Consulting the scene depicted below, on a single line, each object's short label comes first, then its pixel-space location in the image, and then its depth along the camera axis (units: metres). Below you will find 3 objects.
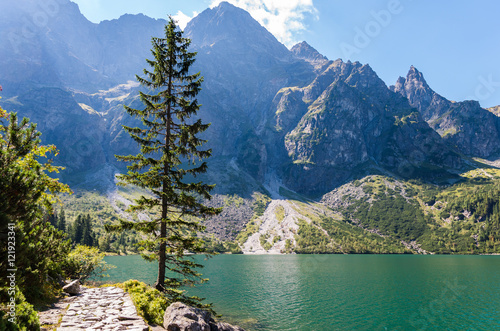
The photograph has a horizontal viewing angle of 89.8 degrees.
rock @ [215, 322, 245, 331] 18.59
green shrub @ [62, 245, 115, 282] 27.30
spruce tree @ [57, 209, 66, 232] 127.00
